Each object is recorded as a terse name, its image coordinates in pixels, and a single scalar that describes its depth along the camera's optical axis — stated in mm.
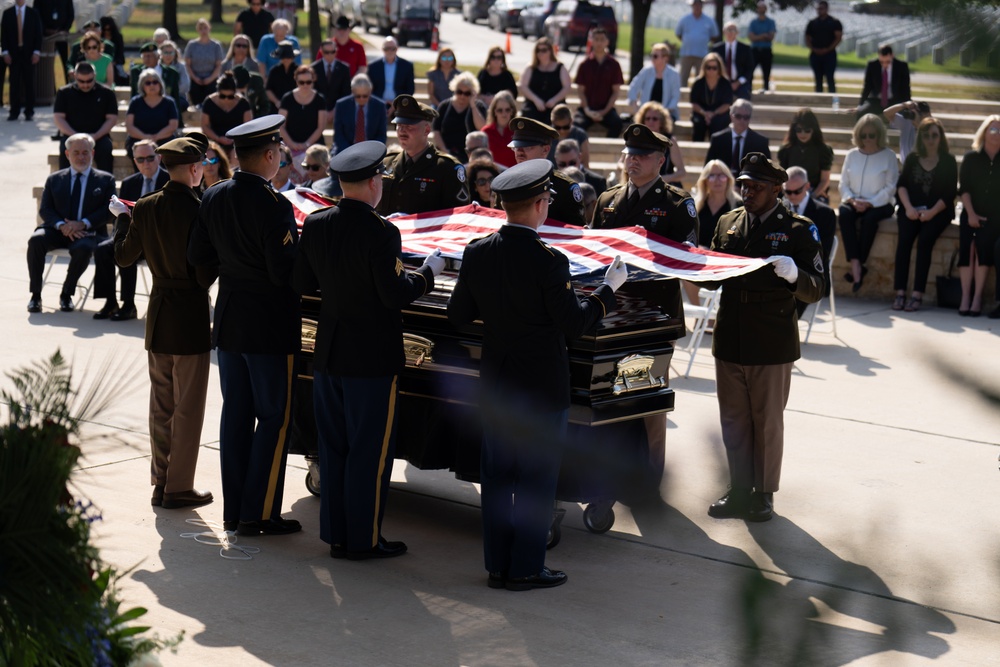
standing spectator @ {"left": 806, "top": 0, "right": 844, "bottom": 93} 19281
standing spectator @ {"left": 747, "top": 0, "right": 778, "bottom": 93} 19672
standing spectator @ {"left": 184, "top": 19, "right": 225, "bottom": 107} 16844
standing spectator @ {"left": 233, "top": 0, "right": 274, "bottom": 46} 20000
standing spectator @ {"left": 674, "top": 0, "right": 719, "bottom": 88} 19094
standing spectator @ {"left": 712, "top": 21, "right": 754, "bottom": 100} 17016
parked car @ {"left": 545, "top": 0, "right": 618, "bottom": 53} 32106
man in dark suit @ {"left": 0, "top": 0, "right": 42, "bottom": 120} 19391
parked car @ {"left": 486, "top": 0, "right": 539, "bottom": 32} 41344
